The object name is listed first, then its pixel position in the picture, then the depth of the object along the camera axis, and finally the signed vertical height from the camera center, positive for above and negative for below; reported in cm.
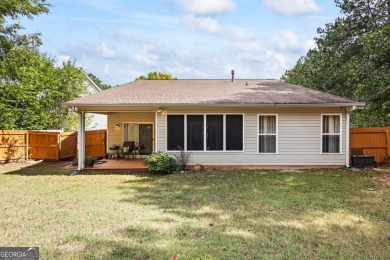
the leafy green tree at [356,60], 1017 +346
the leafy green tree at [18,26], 1268 +466
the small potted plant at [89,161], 1196 -127
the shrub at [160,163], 1055 -118
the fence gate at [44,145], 1426 -75
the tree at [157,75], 3357 +642
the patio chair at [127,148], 1392 -85
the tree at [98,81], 5788 +987
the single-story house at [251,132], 1145 -2
